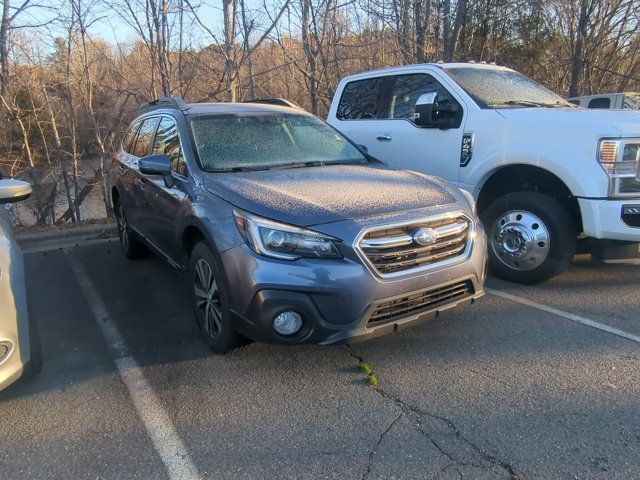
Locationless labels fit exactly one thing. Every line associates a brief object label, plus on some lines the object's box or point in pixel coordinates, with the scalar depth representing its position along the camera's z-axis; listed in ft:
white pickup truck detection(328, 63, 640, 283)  12.76
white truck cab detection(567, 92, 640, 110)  24.17
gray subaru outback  9.39
